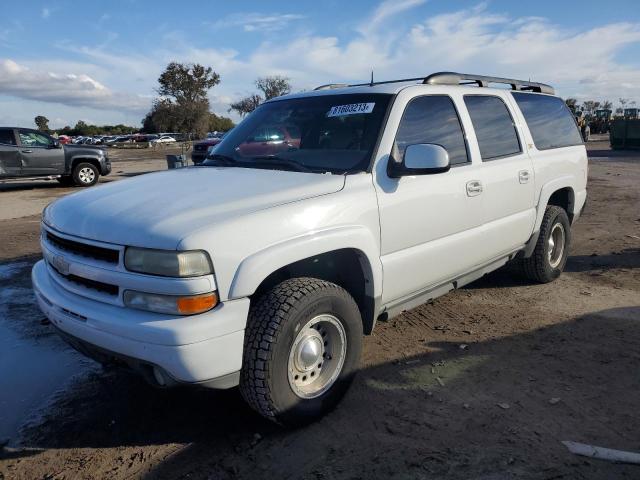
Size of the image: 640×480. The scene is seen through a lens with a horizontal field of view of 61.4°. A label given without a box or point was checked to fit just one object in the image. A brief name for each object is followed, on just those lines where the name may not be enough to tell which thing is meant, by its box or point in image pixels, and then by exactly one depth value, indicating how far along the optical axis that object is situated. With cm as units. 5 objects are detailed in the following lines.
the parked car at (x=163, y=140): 5389
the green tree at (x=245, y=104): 5330
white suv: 252
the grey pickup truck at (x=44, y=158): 1462
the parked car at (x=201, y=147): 1777
